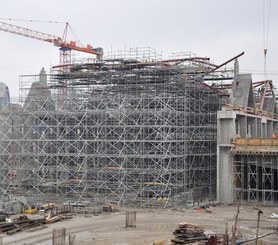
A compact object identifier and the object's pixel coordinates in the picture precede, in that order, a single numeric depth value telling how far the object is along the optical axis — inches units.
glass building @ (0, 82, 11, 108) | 4441.4
